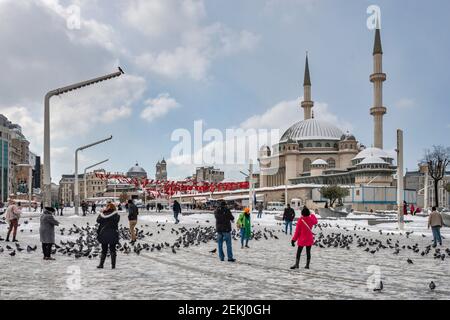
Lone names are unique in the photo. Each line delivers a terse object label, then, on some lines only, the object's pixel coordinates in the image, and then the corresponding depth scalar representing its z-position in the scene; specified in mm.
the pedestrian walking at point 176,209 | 36500
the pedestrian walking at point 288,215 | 25875
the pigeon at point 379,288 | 9539
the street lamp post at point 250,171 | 47012
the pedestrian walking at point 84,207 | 52262
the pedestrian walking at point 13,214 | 19422
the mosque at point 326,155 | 93125
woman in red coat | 12430
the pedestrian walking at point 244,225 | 18033
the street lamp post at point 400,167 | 29894
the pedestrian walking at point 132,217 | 20283
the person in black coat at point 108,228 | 12336
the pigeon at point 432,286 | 9645
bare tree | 77131
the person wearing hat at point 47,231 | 14547
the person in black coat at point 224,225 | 14242
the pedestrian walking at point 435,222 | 19191
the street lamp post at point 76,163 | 43875
